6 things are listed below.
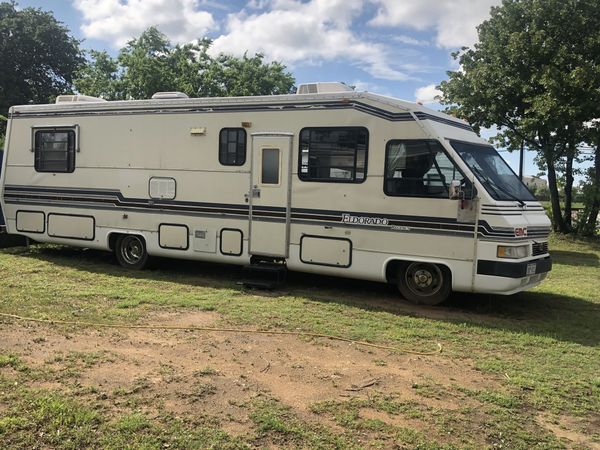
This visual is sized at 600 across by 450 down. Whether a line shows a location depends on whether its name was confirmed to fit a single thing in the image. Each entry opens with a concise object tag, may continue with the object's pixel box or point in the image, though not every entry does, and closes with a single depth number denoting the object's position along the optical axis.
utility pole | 18.87
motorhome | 7.07
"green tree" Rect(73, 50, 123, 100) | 22.94
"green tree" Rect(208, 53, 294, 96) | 23.22
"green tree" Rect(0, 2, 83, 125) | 30.36
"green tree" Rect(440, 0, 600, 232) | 14.73
